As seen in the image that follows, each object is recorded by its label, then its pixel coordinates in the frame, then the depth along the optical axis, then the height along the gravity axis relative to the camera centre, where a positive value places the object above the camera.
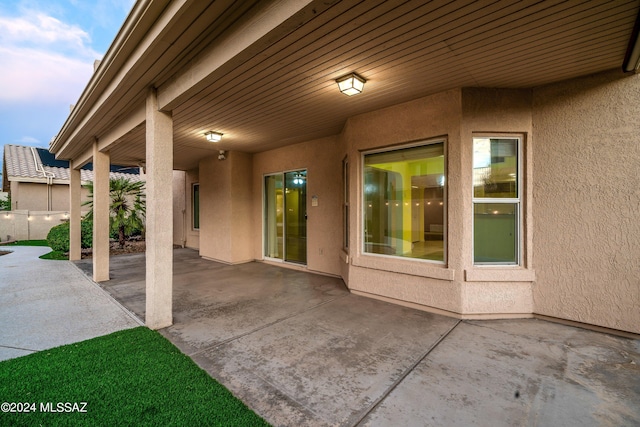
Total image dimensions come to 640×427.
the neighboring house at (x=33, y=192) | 11.34 +1.00
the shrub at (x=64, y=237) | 7.91 -0.68
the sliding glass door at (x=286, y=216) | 6.53 -0.12
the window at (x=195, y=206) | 9.59 +0.21
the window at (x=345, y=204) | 5.26 +0.13
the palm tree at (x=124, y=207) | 8.98 +0.19
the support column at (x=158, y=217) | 3.21 -0.05
